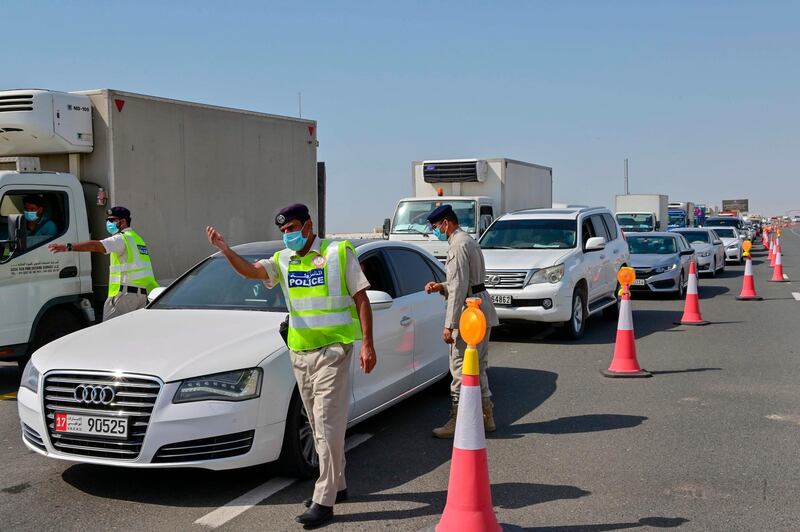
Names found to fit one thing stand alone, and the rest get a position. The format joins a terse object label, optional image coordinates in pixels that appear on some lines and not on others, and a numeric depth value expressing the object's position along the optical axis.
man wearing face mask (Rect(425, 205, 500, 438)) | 6.77
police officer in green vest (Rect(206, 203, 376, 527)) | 4.95
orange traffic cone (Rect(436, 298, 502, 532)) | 4.40
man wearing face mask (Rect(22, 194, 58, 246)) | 8.86
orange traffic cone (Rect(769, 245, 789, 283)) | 23.17
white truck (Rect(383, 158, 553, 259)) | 17.34
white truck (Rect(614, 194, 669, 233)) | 32.62
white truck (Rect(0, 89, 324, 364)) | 8.77
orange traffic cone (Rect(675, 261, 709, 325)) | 13.81
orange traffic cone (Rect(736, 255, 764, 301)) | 17.78
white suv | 11.97
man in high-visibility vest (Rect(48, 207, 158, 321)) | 8.84
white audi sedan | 5.07
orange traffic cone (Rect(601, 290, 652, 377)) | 9.29
